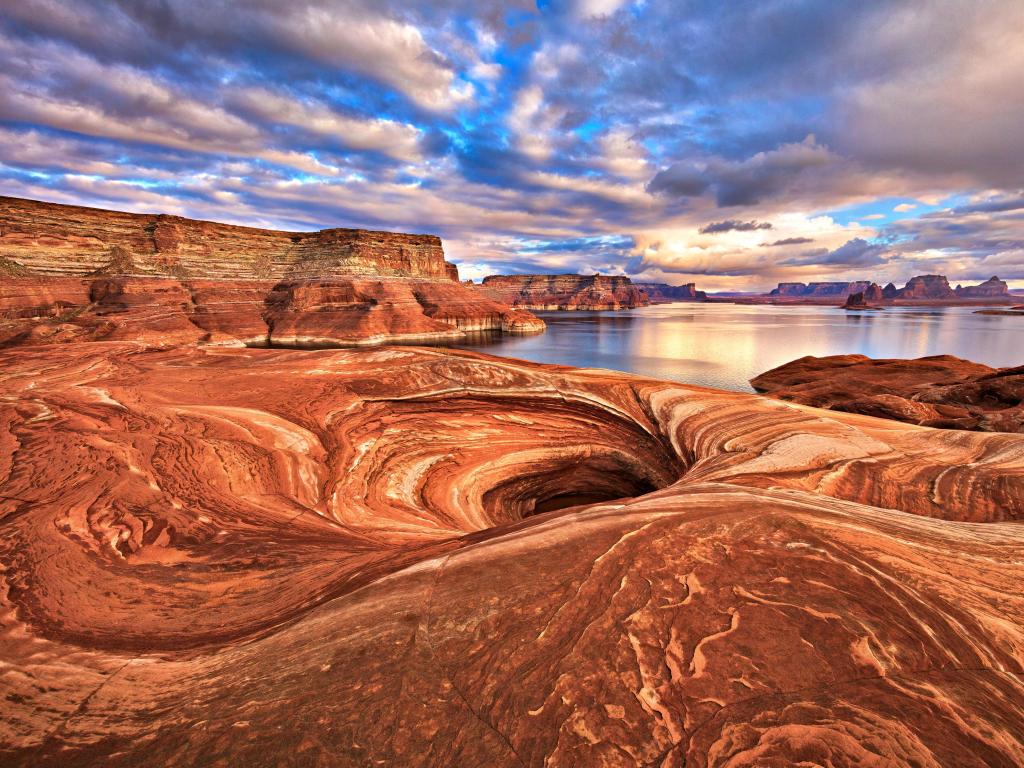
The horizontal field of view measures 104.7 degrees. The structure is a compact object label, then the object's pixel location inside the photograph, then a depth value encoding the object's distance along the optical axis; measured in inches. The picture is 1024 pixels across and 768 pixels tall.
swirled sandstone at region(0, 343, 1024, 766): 92.9
